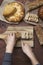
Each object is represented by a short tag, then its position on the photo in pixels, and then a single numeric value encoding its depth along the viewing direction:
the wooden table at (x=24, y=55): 1.07
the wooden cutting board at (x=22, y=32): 1.07
